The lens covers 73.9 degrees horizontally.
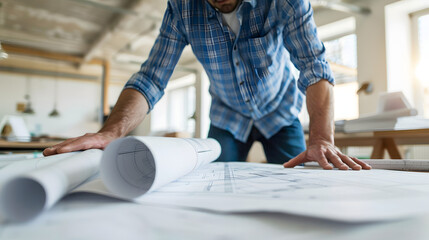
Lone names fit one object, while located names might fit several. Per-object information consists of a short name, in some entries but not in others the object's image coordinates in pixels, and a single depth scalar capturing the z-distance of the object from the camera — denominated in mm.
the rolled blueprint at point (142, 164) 400
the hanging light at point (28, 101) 7215
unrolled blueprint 298
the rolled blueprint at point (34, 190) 295
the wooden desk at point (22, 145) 2236
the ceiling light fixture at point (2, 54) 2425
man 1014
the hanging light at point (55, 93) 8766
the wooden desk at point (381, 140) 1928
